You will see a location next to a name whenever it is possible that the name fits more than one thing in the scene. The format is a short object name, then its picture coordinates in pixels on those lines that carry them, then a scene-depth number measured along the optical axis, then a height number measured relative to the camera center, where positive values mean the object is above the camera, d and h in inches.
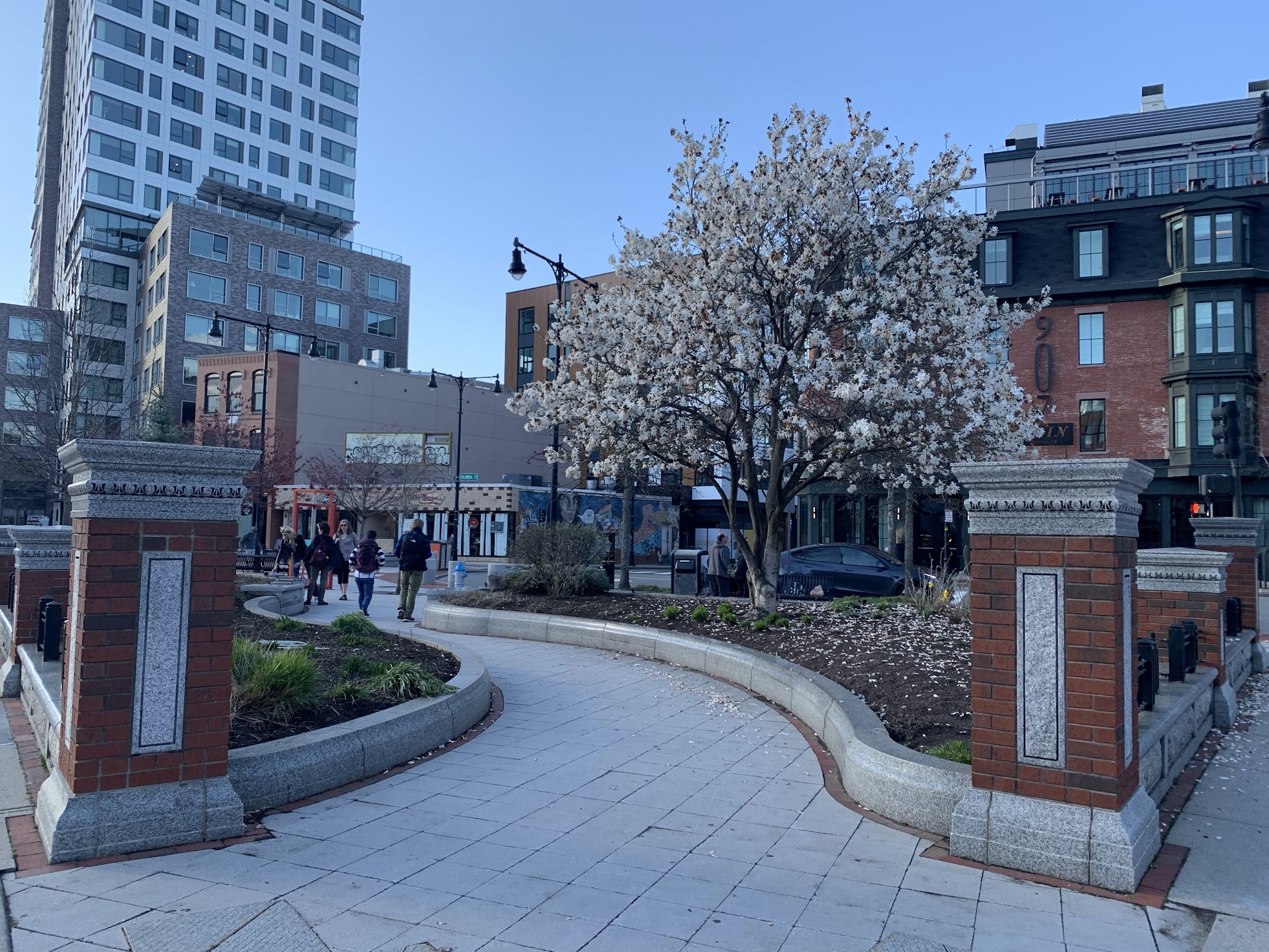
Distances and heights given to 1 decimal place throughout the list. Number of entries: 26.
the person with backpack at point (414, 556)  590.2 -30.8
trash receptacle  692.1 -45.9
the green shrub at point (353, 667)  324.5 -57.3
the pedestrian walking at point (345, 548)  797.9 -36.2
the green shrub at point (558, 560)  599.2 -31.9
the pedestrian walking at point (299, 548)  839.7 -38.9
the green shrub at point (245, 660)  274.2 -47.8
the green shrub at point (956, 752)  225.3 -58.1
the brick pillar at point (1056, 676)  183.6 -32.2
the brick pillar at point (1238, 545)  443.8 -8.4
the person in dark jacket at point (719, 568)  694.5 -40.5
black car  719.7 -41.6
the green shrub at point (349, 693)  287.6 -59.1
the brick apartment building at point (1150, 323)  1253.1 +289.7
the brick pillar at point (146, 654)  188.1 -32.3
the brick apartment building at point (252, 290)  2112.5 +553.0
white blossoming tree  488.4 +102.6
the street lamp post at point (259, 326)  1411.0 +281.7
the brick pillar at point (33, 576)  360.8 -30.2
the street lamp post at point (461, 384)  1408.7 +196.9
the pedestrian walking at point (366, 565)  642.8 -40.3
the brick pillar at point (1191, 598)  337.1 -27.8
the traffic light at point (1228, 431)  623.8 +67.4
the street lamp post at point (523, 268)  774.5 +215.0
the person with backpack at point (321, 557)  732.0 -40.0
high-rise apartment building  2455.7 +1136.9
